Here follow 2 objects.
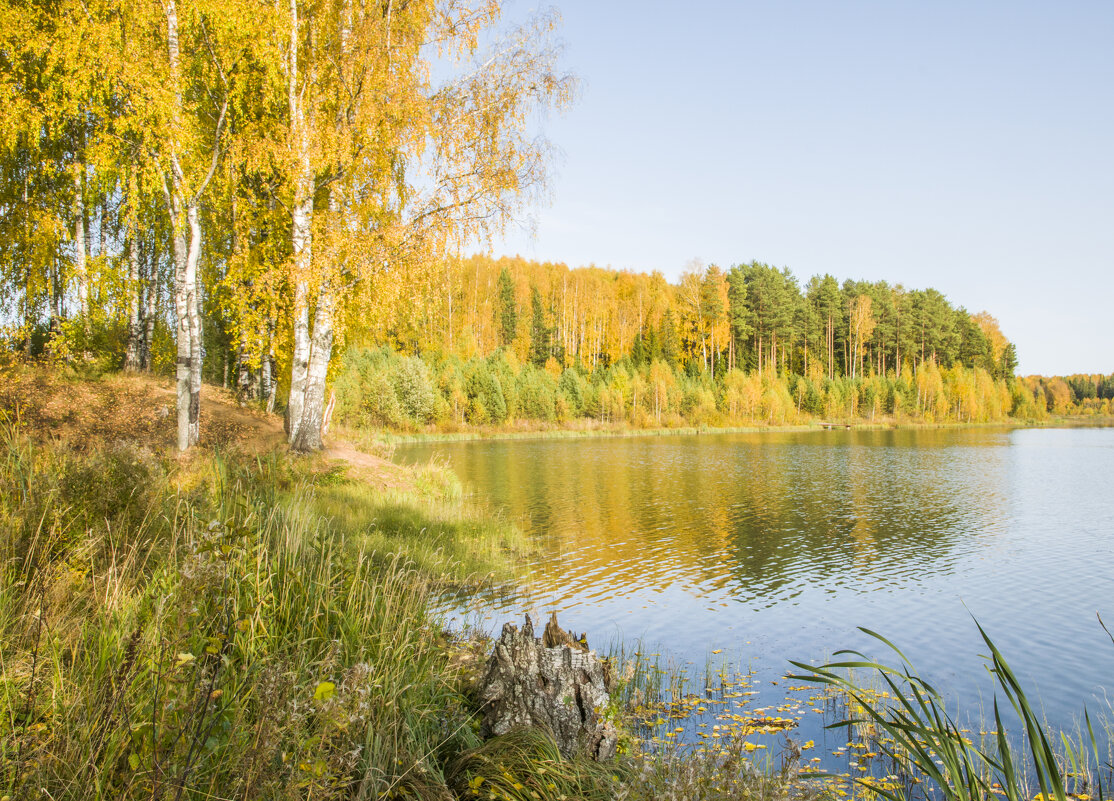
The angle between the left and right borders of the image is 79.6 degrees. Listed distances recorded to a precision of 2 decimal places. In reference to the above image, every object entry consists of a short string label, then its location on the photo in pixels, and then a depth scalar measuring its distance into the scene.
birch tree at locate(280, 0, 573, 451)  12.34
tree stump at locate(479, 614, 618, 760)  3.81
